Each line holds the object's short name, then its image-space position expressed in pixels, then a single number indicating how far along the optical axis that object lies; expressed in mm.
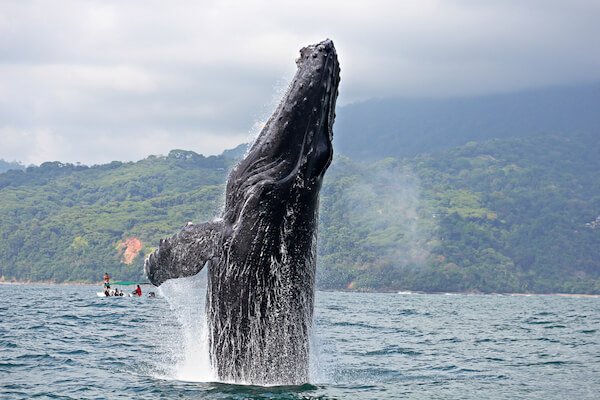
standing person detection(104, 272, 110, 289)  115625
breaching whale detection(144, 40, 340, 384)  19969
